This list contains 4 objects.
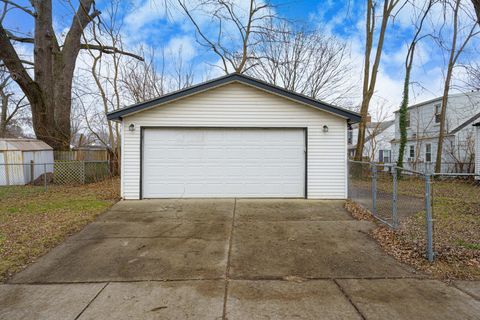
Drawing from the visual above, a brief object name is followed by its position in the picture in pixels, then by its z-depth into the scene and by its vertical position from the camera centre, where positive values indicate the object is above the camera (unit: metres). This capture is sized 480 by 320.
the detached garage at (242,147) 8.20 +0.33
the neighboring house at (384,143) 28.46 +1.77
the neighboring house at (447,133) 16.67 +1.87
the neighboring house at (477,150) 14.35 +0.50
